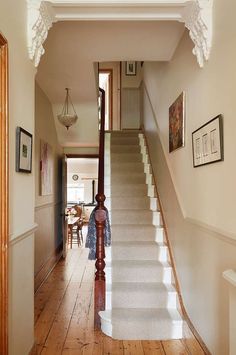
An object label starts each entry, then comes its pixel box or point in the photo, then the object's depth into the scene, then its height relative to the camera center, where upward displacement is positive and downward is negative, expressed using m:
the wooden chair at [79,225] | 7.50 -0.93
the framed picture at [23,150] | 1.92 +0.24
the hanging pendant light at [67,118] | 4.60 +1.01
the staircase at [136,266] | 2.74 -0.83
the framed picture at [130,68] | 7.71 +2.89
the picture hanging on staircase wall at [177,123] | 2.87 +0.62
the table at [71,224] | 7.32 -0.85
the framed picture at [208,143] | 1.91 +0.29
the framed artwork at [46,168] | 4.38 +0.29
